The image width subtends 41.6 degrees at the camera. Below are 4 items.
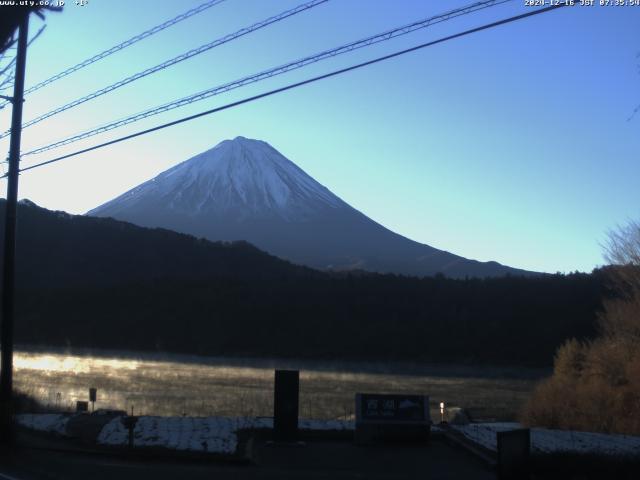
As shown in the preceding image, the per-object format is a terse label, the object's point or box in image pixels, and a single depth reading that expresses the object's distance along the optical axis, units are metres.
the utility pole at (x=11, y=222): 16.23
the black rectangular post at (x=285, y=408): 15.95
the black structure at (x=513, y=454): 10.20
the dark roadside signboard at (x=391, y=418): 16.45
